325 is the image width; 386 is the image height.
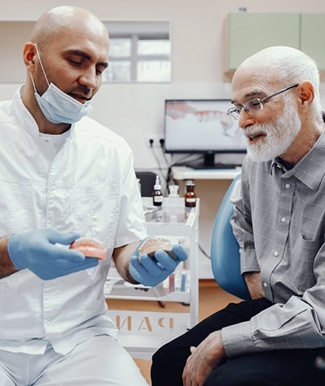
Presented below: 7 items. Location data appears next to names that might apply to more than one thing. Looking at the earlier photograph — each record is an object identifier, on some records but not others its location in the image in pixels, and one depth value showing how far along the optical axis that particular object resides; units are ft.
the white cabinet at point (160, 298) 6.51
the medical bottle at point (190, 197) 7.49
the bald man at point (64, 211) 3.67
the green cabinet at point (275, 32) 11.04
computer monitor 11.78
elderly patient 3.44
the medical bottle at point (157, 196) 7.54
